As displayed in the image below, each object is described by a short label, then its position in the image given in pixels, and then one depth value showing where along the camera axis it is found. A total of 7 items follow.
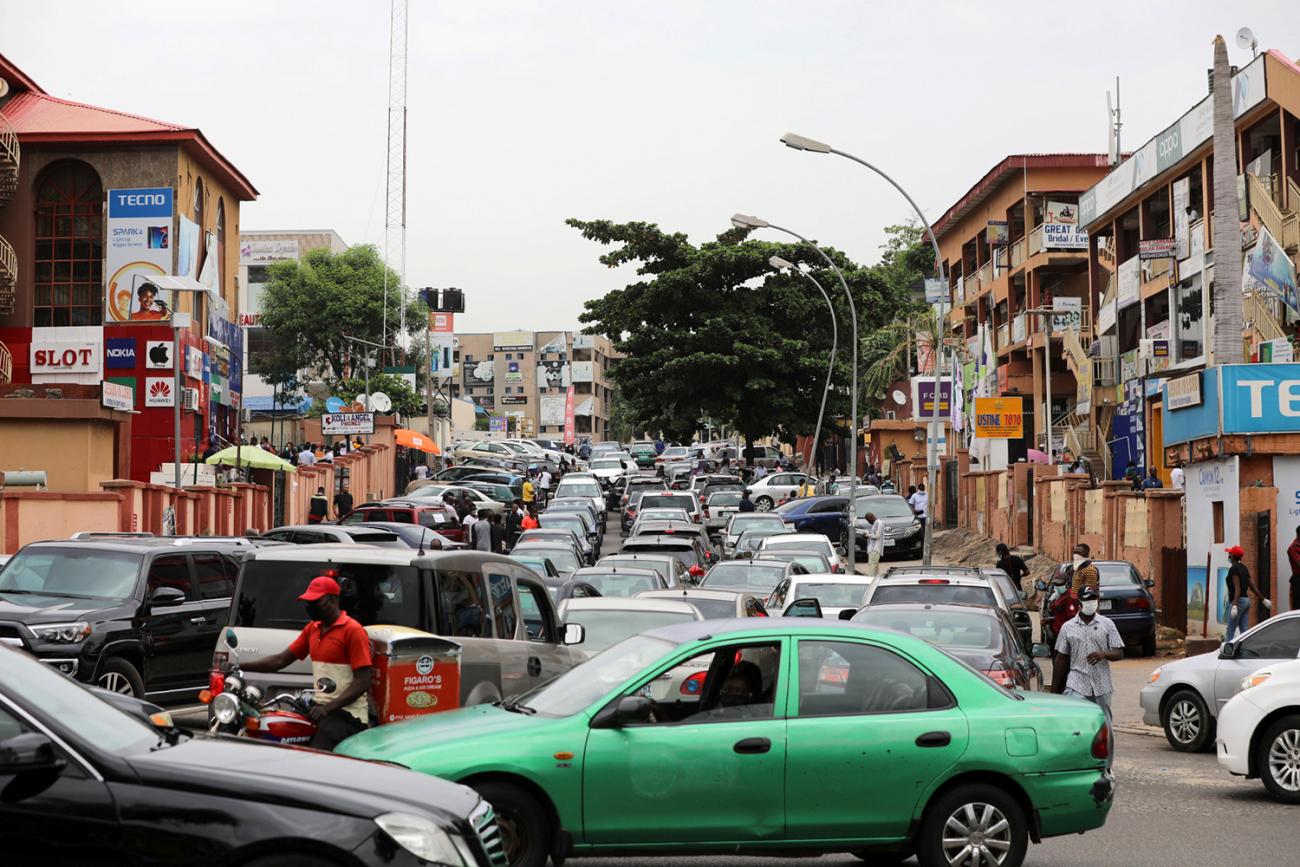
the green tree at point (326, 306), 87.69
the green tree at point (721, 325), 62.22
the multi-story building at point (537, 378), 178.88
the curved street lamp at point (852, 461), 36.47
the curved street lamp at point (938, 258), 30.03
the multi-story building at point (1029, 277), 59.22
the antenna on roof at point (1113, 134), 58.44
